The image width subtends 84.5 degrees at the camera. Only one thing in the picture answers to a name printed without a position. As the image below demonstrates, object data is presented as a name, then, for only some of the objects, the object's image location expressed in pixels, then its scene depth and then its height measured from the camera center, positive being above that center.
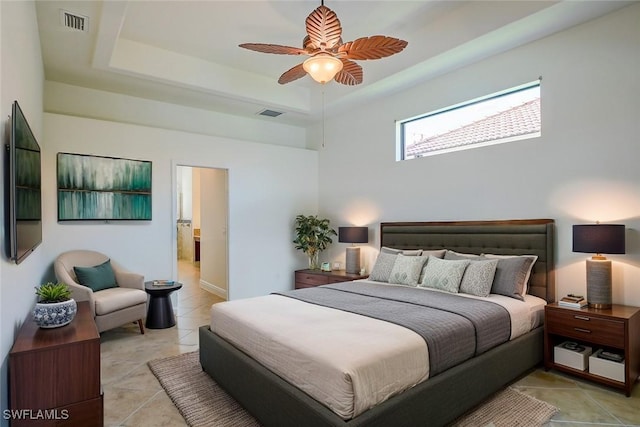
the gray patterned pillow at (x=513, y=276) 3.27 -0.62
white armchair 3.69 -0.90
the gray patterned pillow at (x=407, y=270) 3.88 -0.67
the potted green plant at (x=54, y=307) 2.34 -0.64
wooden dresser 1.95 -0.96
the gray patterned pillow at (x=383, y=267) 4.17 -0.68
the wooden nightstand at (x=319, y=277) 5.04 -0.99
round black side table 4.41 -1.19
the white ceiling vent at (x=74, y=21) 3.12 +1.76
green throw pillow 3.99 -0.73
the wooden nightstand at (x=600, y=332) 2.65 -0.98
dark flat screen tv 1.92 +0.15
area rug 2.34 -1.40
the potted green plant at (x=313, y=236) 5.90 -0.41
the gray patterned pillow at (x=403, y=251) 4.32 -0.51
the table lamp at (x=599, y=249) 2.80 -0.32
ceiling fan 2.64 +1.33
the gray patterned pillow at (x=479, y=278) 3.29 -0.65
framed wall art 4.25 +0.32
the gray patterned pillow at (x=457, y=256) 3.79 -0.50
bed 1.87 -1.06
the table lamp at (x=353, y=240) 5.20 -0.43
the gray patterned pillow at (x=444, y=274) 3.46 -0.65
